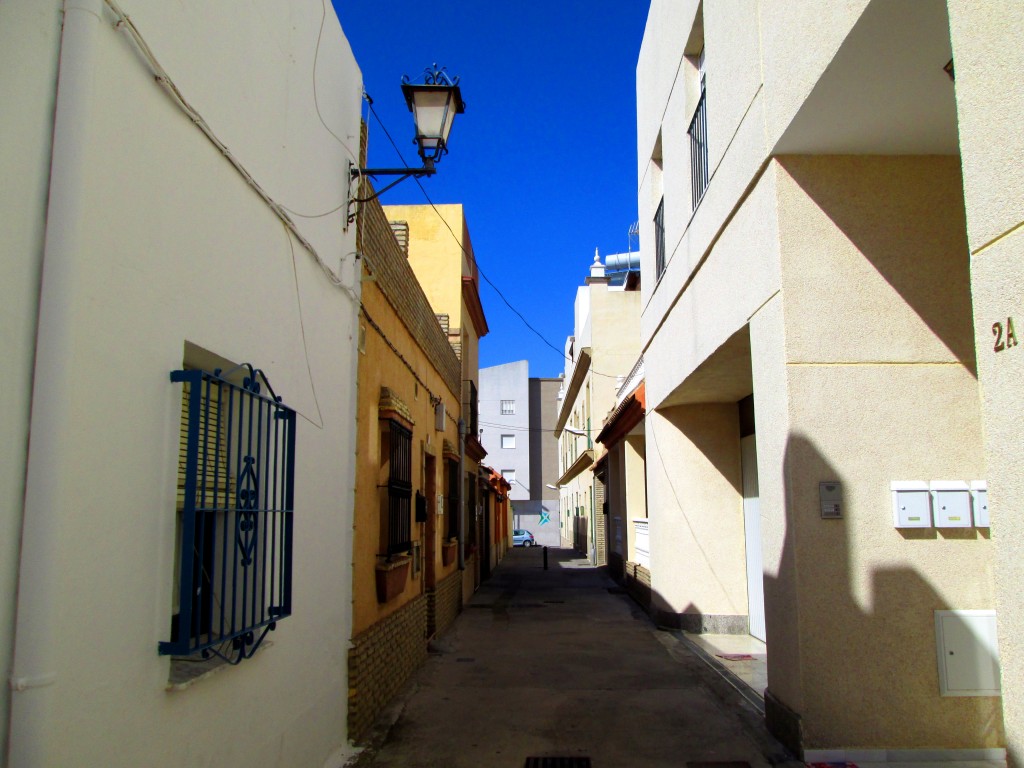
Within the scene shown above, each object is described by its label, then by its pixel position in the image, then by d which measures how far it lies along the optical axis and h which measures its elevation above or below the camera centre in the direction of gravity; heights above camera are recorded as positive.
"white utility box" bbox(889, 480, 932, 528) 5.14 -0.04
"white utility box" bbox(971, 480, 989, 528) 5.16 -0.03
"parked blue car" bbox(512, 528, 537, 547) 45.00 -1.98
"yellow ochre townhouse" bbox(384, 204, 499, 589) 15.12 +4.19
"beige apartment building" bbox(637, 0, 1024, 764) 5.05 +0.66
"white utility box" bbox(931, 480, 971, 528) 5.13 -0.02
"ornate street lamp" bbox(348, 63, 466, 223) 5.82 +2.74
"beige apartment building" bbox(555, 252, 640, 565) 23.55 +4.15
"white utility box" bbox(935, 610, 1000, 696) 5.07 -0.93
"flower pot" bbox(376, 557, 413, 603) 6.87 -0.64
